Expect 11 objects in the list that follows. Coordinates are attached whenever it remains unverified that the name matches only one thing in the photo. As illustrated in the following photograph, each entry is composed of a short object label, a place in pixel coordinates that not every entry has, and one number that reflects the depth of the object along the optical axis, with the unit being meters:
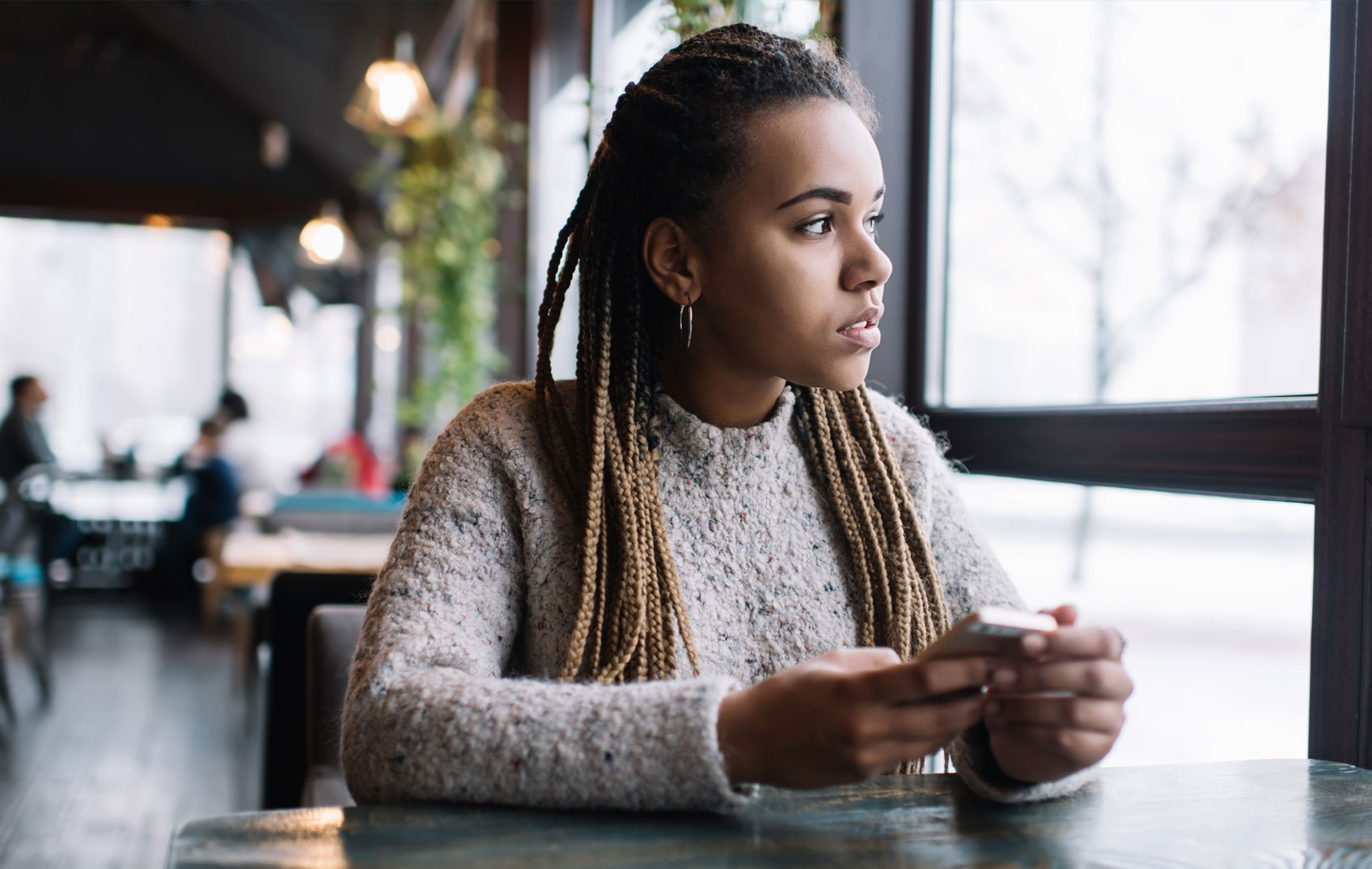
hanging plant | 4.82
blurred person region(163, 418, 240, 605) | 6.87
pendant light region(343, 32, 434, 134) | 4.55
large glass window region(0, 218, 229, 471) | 8.62
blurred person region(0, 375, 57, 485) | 6.24
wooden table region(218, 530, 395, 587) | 3.04
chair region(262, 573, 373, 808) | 1.91
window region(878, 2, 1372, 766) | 1.08
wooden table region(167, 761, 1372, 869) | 0.71
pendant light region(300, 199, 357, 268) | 7.36
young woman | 0.87
